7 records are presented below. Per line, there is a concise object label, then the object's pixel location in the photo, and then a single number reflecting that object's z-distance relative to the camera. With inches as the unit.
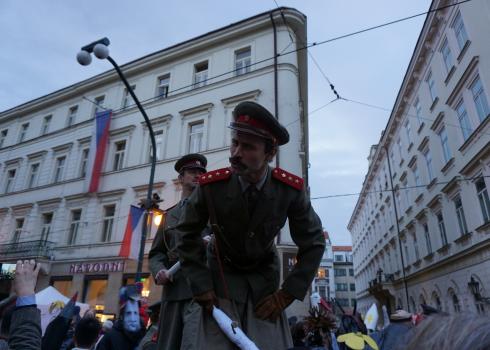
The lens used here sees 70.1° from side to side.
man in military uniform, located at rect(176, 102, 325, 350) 77.7
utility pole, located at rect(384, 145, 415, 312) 1151.6
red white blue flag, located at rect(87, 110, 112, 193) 763.4
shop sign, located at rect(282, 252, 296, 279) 541.6
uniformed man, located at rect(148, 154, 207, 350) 89.0
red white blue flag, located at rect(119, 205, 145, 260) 431.2
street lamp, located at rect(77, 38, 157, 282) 334.3
